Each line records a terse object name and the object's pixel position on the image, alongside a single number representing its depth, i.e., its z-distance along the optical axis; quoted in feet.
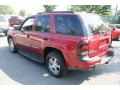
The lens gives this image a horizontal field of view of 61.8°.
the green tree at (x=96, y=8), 35.83
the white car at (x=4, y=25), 21.83
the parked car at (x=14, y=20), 40.13
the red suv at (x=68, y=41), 7.53
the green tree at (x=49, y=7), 45.96
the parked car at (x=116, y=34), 19.66
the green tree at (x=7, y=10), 86.79
